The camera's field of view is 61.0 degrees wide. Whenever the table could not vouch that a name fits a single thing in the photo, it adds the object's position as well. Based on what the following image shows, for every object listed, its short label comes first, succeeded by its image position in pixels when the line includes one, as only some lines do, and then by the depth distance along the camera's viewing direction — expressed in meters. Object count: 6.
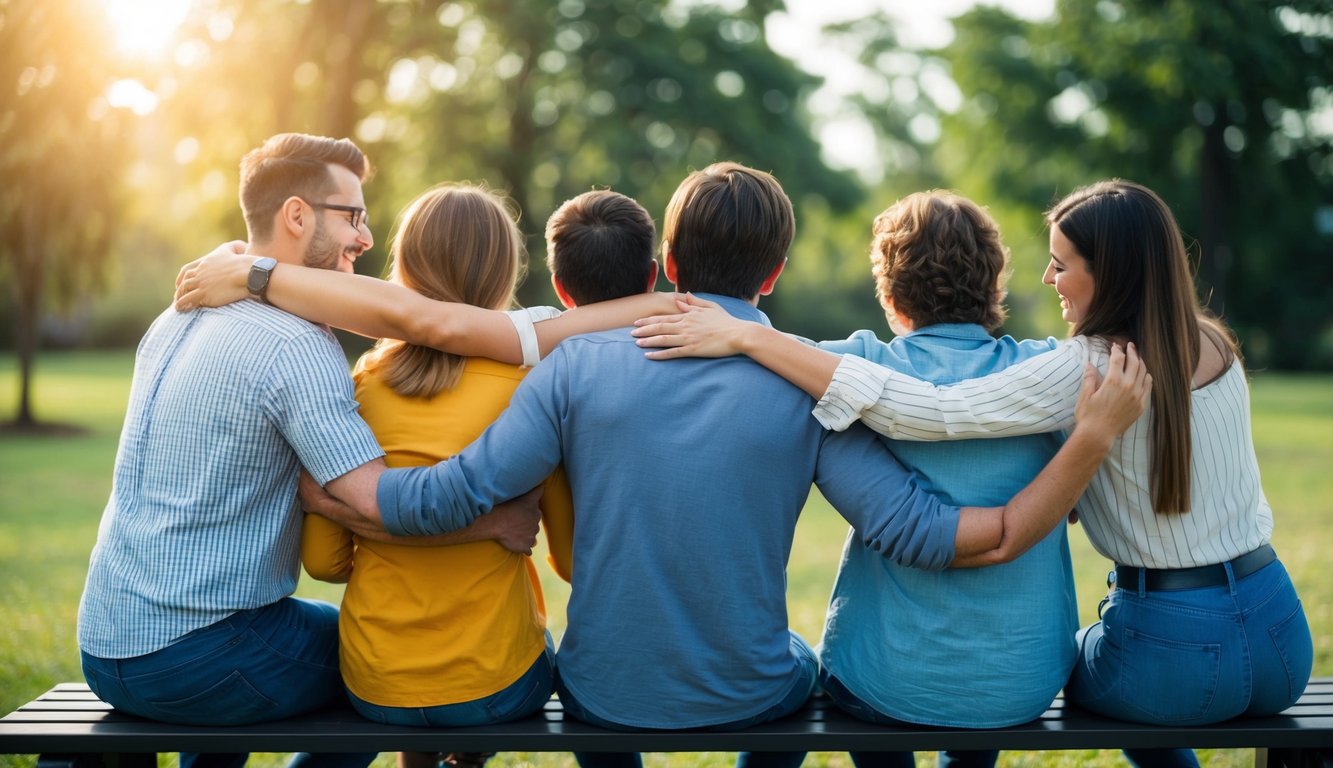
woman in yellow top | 2.63
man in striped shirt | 2.58
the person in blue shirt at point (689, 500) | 2.49
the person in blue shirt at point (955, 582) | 2.62
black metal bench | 2.62
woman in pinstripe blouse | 2.52
